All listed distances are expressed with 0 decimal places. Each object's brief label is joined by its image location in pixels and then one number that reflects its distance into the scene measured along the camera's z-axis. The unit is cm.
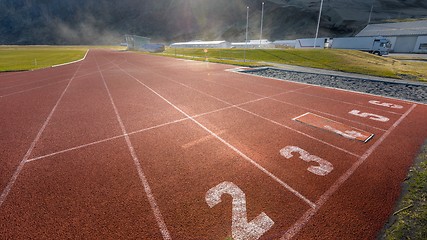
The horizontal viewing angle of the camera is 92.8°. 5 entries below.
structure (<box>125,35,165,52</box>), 6922
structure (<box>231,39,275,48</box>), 5952
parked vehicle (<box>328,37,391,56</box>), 3606
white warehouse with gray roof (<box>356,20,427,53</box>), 4425
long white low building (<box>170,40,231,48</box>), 6406
